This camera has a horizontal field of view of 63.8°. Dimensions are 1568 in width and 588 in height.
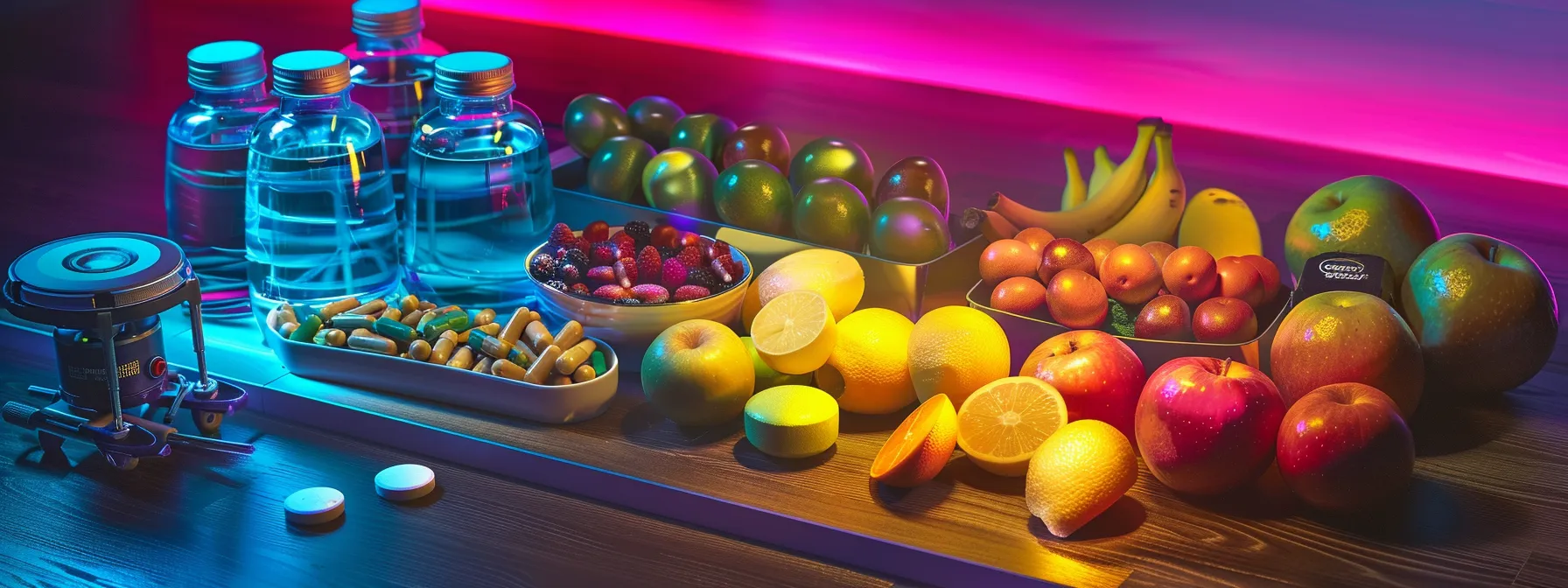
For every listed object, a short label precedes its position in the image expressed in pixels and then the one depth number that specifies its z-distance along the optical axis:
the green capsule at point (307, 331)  1.25
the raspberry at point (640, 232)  1.34
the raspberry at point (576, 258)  1.29
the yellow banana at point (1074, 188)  1.60
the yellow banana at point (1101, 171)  1.62
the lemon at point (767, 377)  1.24
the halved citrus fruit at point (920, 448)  1.07
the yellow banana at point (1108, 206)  1.52
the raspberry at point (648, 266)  1.29
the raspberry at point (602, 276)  1.27
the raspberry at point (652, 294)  1.25
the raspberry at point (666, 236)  1.34
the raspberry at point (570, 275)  1.27
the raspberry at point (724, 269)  1.29
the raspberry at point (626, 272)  1.27
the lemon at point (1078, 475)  1.02
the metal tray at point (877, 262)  1.30
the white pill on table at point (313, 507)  1.05
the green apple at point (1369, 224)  1.35
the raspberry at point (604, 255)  1.29
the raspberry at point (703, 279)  1.28
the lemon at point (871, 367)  1.19
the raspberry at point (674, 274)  1.28
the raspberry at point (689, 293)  1.26
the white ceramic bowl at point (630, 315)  1.24
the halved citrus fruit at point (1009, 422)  1.09
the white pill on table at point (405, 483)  1.09
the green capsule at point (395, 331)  1.23
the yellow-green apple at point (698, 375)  1.15
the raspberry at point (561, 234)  1.33
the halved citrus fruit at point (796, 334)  1.17
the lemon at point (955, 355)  1.16
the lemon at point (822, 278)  1.26
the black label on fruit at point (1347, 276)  1.26
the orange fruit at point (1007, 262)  1.29
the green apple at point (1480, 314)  1.22
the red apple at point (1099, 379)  1.12
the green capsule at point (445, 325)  1.24
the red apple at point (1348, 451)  1.02
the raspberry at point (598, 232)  1.37
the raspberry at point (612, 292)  1.25
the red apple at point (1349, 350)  1.13
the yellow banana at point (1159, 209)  1.49
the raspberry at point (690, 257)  1.30
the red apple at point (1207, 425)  1.04
